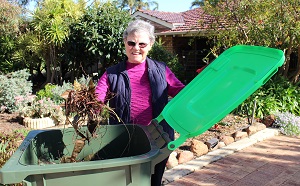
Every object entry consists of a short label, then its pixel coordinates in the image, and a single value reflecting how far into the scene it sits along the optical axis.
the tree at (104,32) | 8.91
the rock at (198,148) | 4.54
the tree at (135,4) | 40.59
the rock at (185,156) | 4.25
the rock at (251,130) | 5.64
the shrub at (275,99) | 6.95
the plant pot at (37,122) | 6.26
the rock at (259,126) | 6.00
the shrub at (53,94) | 7.64
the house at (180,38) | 13.20
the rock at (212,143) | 4.79
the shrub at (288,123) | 6.02
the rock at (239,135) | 5.38
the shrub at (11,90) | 7.46
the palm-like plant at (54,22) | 10.24
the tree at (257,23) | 6.84
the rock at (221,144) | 4.98
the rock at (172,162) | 4.05
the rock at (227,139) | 5.13
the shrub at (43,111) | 6.48
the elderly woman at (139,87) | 2.20
